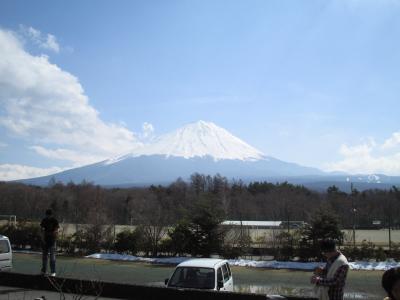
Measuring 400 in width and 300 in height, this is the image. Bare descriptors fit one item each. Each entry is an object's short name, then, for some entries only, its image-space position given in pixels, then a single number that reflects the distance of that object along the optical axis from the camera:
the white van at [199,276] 10.93
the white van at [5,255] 14.01
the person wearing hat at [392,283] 3.63
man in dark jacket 12.73
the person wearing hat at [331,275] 6.83
